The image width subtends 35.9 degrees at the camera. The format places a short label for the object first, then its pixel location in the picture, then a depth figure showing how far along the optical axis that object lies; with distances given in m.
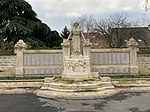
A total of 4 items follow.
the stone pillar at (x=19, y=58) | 17.36
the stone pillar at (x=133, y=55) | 17.50
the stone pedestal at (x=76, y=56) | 13.99
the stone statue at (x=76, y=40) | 14.83
